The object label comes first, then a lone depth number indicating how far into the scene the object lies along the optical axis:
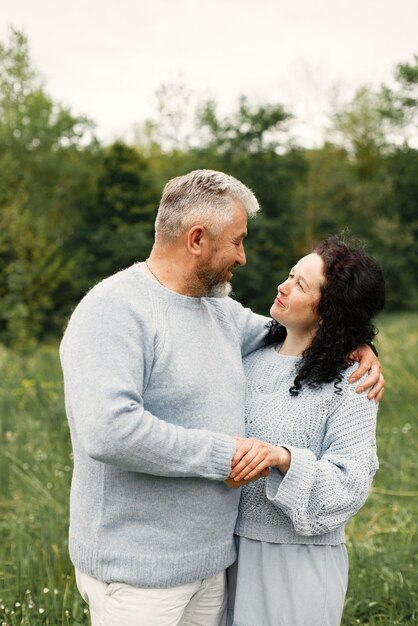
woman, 2.28
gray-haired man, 2.02
